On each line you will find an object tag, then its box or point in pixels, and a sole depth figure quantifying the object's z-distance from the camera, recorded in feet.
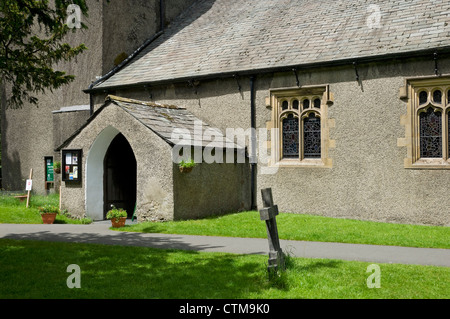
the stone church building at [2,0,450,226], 41.45
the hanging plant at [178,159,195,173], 41.50
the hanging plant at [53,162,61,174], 60.34
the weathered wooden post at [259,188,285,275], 20.74
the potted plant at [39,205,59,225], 44.75
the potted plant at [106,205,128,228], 41.24
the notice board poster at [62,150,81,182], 47.67
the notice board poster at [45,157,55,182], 67.39
